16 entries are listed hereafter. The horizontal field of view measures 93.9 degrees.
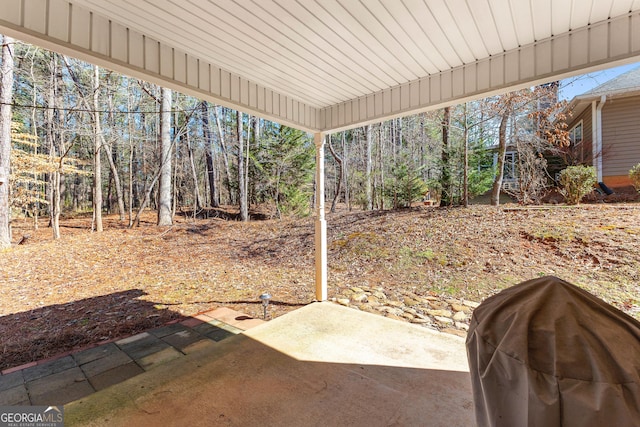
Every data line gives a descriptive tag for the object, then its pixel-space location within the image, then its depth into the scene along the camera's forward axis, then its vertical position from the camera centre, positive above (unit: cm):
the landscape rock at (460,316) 360 -120
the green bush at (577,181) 634 +82
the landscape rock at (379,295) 438 -115
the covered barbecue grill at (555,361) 77 -41
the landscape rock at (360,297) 425 -114
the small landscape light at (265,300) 359 -100
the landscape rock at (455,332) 313 -123
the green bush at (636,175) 619 +92
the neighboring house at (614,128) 809 +252
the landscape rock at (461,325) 337 -123
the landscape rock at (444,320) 350 -121
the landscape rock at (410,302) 409 -117
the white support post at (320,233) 412 -21
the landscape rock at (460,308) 386 -117
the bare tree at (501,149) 704 +174
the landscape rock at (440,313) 373 -120
